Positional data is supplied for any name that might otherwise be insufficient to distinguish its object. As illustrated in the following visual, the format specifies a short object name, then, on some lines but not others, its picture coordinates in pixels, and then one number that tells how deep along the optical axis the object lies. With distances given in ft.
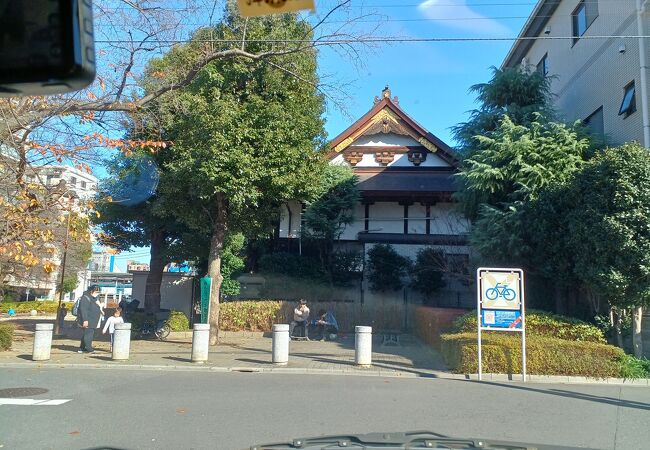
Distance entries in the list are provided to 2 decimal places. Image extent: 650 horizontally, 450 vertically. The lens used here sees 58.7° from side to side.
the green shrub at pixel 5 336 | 52.06
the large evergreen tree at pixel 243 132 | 53.52
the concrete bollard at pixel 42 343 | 47.57
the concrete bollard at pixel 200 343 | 46.42
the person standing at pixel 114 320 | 53.97
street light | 40.66
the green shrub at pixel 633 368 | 38.24
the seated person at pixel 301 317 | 63.05
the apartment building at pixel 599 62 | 52.06
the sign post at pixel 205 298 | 59.93
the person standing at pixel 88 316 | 52.03
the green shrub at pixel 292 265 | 74.91
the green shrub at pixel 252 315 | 69.41
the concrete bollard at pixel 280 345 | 45.21
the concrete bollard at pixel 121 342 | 47.57
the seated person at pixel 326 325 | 63.72
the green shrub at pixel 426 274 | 73.00
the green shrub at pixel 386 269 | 75.56
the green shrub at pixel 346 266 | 77.05
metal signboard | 40.47
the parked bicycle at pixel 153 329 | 65.46
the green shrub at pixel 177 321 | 68.18
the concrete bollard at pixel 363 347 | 44.04
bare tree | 34.19
